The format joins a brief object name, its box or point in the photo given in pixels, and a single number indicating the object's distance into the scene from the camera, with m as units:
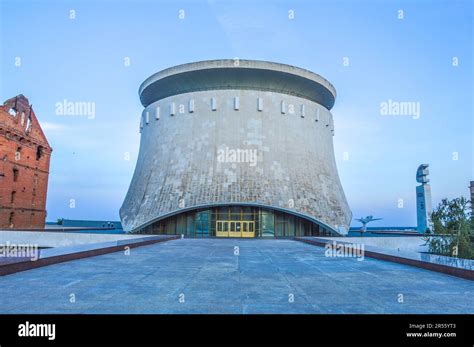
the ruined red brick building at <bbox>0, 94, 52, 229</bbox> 29.94
